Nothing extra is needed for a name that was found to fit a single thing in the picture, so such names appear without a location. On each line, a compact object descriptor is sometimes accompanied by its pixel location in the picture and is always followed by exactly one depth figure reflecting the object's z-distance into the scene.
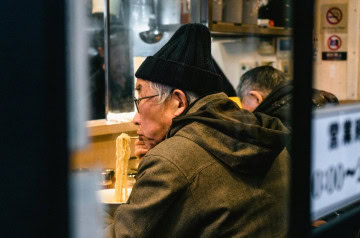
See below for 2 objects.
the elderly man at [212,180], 1.67
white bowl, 2.12
